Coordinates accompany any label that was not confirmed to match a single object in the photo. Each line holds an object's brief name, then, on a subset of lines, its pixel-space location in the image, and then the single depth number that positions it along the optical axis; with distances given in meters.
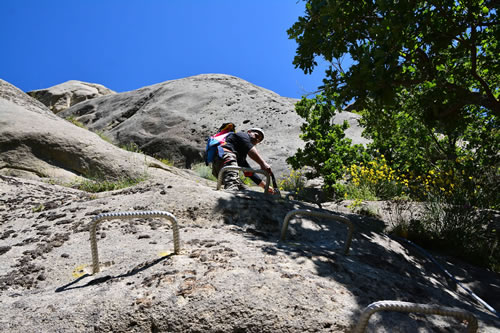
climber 5.30
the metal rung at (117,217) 2.30
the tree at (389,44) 4.70
